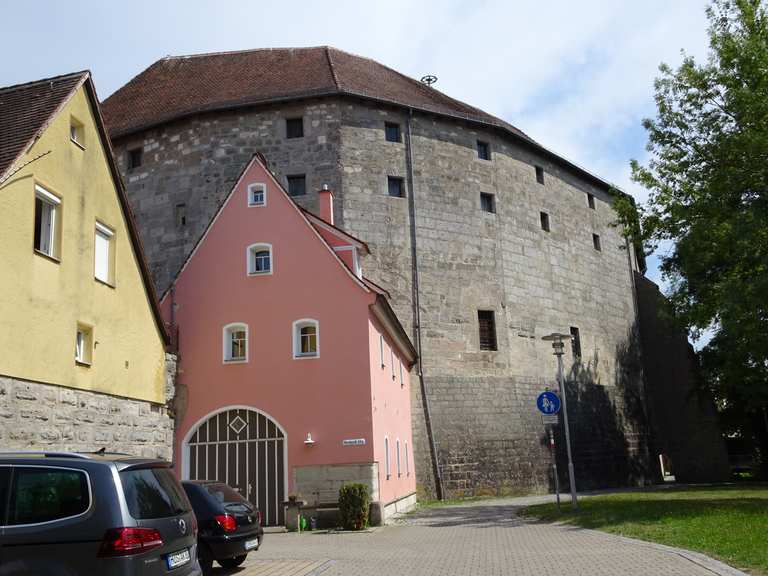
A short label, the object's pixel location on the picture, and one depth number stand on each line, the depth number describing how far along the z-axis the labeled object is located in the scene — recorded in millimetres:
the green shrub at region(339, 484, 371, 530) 15850
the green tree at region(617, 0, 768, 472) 16797
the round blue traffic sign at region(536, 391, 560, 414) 16188
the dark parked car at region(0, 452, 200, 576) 5512
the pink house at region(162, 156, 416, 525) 17766
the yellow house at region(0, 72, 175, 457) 11242
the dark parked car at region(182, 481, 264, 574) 9852
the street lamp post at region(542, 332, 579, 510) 17456
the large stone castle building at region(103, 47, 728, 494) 27703
